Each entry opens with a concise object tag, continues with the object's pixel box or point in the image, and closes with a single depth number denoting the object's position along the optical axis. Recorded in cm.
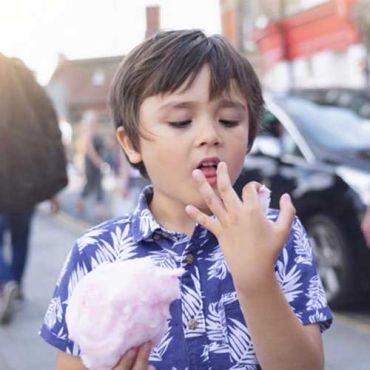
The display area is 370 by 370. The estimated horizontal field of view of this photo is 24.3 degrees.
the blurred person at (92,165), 1305
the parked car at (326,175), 555
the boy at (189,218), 159
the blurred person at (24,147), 524
